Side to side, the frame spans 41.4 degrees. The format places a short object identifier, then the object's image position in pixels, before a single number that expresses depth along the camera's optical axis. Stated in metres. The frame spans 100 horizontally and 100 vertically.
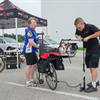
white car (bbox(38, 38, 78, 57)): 9.68
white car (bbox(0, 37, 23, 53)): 11.82
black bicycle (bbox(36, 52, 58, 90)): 3.30
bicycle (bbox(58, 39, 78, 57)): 9.51
